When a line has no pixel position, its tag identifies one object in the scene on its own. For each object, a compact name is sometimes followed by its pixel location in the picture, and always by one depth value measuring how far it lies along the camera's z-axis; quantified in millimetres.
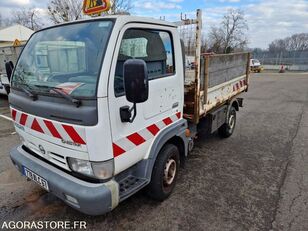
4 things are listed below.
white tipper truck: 1887
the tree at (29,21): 36969
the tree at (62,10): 18502
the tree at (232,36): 48231
